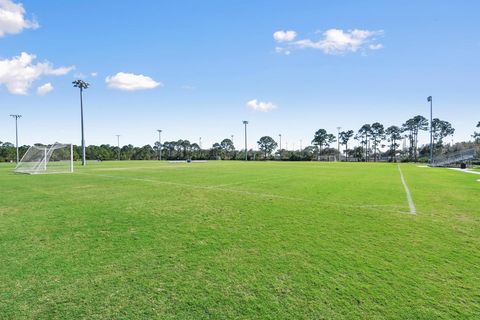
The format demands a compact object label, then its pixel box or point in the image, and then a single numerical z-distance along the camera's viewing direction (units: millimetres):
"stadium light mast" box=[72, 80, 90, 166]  40669
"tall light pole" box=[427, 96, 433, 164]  41312
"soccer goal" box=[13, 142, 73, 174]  24312
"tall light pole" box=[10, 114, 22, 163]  55181
